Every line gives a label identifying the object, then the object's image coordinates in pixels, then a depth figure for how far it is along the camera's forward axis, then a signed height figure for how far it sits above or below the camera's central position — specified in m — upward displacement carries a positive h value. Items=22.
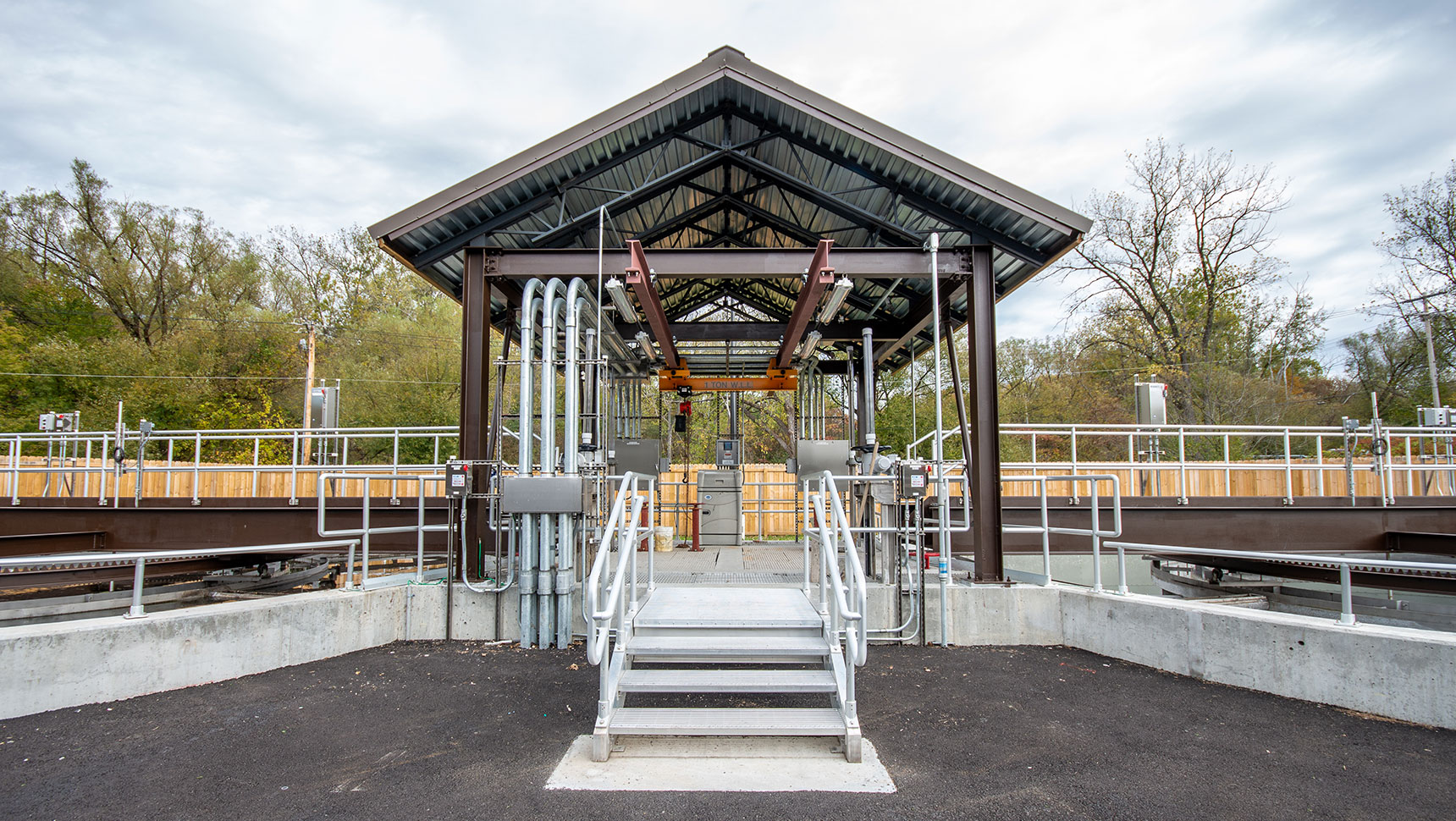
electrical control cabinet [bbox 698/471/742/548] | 12.05 -0.70
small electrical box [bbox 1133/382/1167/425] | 11.61 +0.97
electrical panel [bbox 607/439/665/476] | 12.48 +0.16
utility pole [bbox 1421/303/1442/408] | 22.14 +3.25
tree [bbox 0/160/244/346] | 29.36 +8.96
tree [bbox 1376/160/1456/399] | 23.89 +6.93
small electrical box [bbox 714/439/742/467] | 12.59 +0.19
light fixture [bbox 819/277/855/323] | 7.95 +1.98
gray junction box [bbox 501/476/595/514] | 7.12 -0.29
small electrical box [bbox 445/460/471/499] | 7.48 -0.15
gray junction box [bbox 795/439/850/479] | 12.25 +0.13
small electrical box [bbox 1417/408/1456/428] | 13.77 +0.83
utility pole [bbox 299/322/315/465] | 18.24 +2.07
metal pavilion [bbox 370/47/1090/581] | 8.02 +3.06
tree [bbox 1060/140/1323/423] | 25.09 +5.40
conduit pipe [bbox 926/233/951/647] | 7.26 -0.38
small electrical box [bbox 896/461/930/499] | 7.04 -0.16
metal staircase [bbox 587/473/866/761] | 4.28 -1.26
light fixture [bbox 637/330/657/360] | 10.88 +1.89
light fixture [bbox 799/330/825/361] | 11.04 +1.91
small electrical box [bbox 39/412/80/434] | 13.90 +0.89
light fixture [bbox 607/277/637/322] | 8.23 +2.02
